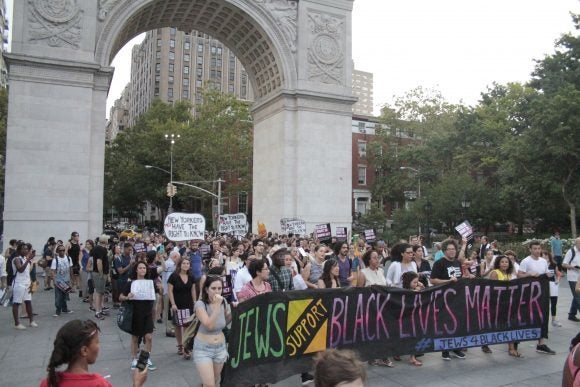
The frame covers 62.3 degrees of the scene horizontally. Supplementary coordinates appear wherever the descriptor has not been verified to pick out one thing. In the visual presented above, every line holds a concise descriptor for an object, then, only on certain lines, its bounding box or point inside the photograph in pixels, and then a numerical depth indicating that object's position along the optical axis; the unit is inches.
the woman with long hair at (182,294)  319.0
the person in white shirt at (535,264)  397.2
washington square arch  838.5
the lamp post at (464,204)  1312.7
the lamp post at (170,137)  2092.0
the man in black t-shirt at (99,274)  480.2
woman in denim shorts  210.7
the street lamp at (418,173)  1982.9
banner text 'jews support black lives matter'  244.2
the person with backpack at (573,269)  434.3
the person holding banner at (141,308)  292.7
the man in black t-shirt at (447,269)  339.6
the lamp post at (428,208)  1470.2
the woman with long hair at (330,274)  314.0
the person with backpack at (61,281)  468.1
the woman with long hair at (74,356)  114.0
